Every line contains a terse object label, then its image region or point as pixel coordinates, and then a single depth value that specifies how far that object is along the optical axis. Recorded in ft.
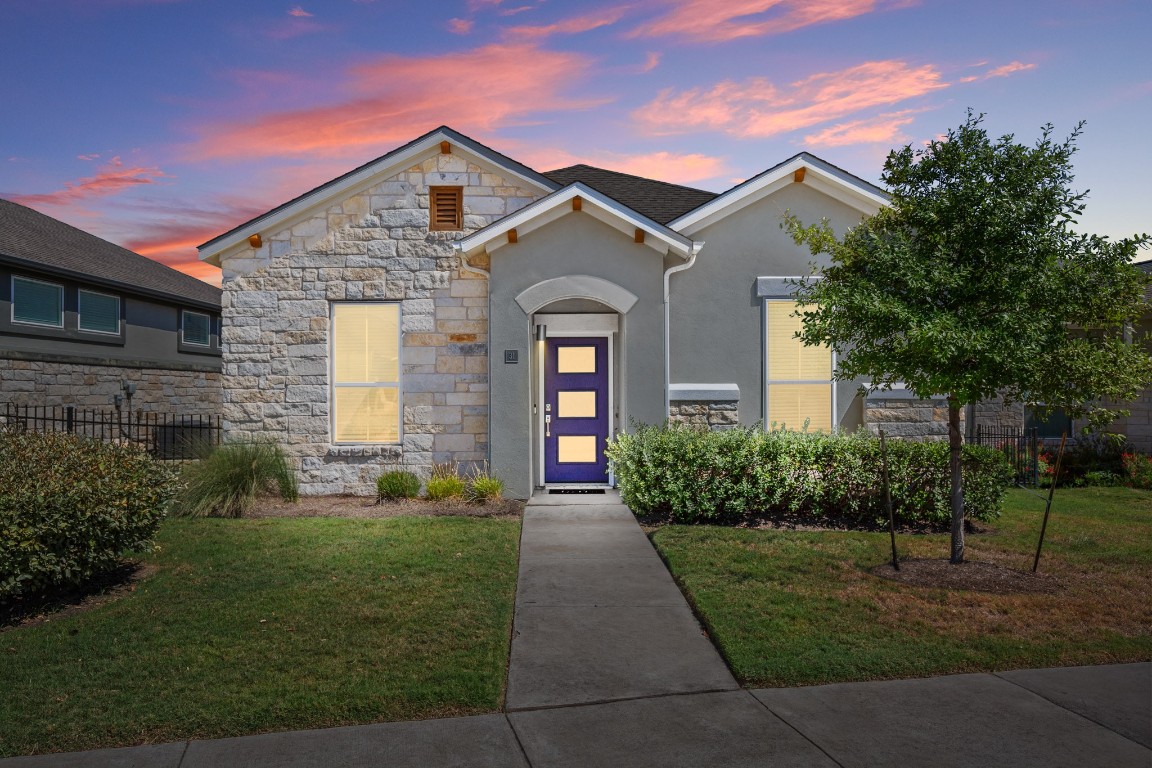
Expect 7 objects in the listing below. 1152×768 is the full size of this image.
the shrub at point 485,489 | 37.19
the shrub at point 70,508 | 22.11
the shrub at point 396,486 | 39.27
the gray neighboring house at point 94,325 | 58.80
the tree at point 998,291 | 25.04
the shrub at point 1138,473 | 49.57
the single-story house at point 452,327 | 41.24
